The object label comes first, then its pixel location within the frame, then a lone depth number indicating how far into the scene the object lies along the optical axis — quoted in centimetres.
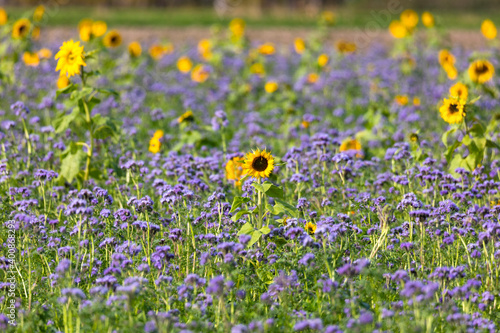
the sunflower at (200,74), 2107
